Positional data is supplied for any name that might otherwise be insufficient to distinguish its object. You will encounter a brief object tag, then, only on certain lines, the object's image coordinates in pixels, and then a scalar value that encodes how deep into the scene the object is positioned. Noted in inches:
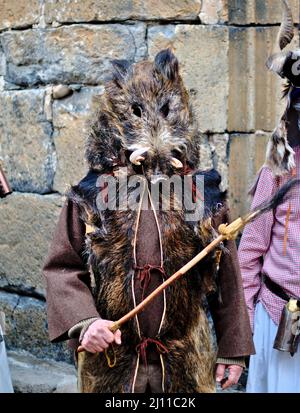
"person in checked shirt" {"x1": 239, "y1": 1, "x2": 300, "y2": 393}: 246.6
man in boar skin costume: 210.8
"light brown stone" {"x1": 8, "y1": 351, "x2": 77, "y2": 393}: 332.3
